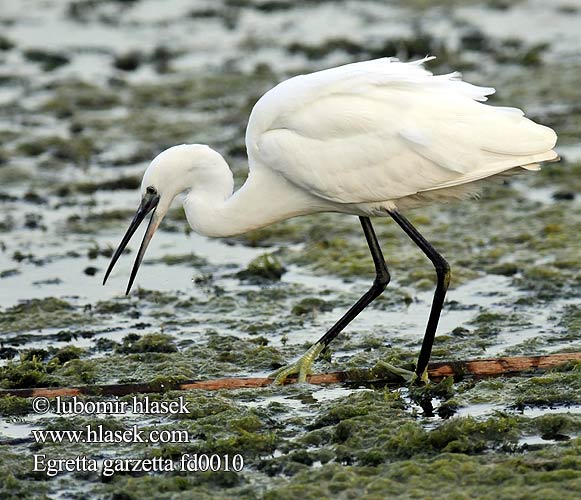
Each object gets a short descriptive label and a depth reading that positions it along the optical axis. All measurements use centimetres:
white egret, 1551
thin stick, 1530
